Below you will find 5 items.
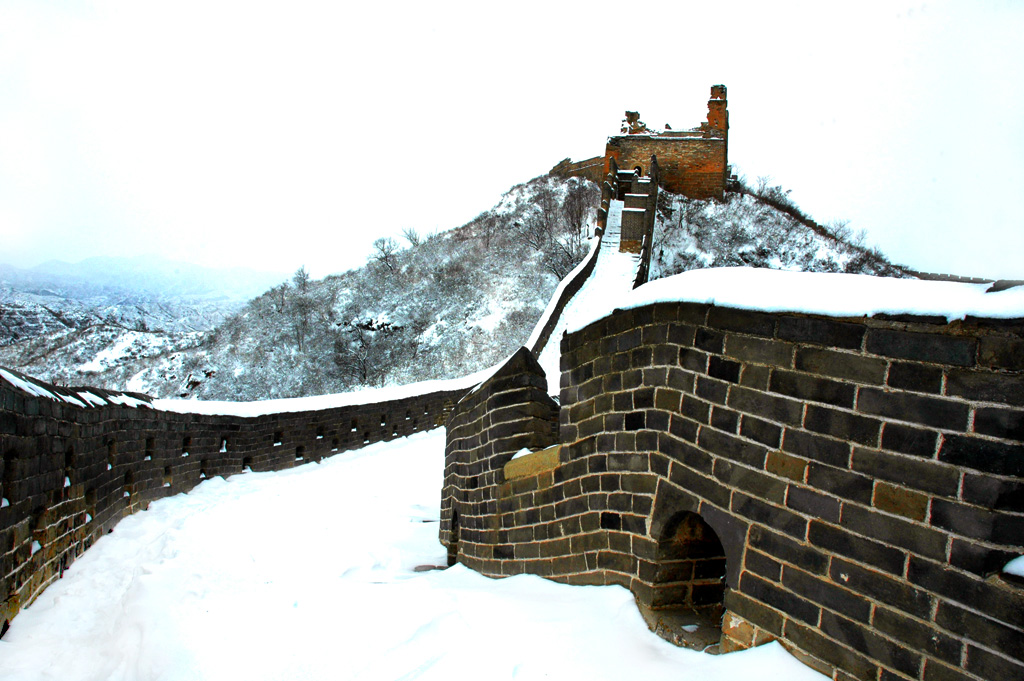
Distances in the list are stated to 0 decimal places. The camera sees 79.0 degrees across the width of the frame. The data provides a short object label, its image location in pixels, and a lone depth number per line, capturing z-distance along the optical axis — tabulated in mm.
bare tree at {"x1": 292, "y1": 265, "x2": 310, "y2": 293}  41984
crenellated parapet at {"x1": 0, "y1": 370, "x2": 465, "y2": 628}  5117
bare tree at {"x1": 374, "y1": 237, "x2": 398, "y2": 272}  42438
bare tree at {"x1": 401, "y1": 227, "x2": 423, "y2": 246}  45884
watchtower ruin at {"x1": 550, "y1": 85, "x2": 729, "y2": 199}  31859
